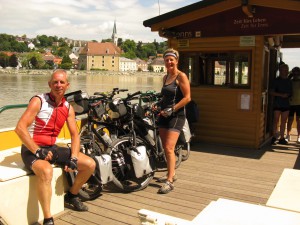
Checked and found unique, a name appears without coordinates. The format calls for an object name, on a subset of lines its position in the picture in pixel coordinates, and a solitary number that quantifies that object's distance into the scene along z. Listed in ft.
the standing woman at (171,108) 13.37
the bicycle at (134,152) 13.33
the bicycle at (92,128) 12.74
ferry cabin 19.39
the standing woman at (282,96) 21.45
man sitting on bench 10.03
